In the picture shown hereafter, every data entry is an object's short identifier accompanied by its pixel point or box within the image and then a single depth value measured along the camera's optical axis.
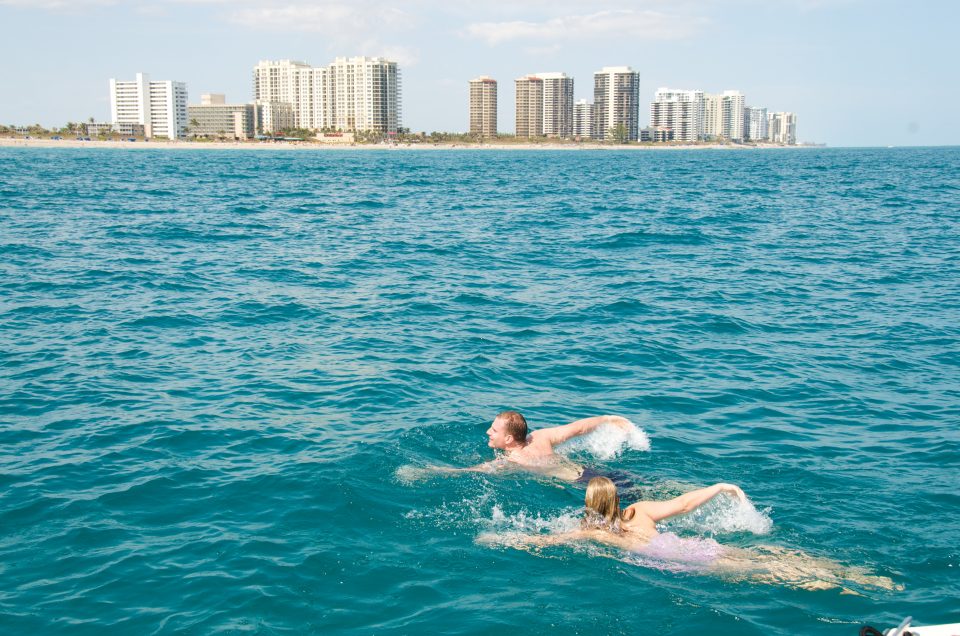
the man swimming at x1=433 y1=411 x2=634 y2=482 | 11.86
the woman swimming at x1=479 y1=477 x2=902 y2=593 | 8.85
